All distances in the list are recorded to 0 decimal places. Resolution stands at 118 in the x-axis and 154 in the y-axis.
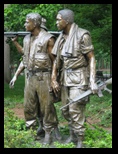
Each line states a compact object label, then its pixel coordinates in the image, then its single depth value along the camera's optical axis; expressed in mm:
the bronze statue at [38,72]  7680
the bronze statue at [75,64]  7309
